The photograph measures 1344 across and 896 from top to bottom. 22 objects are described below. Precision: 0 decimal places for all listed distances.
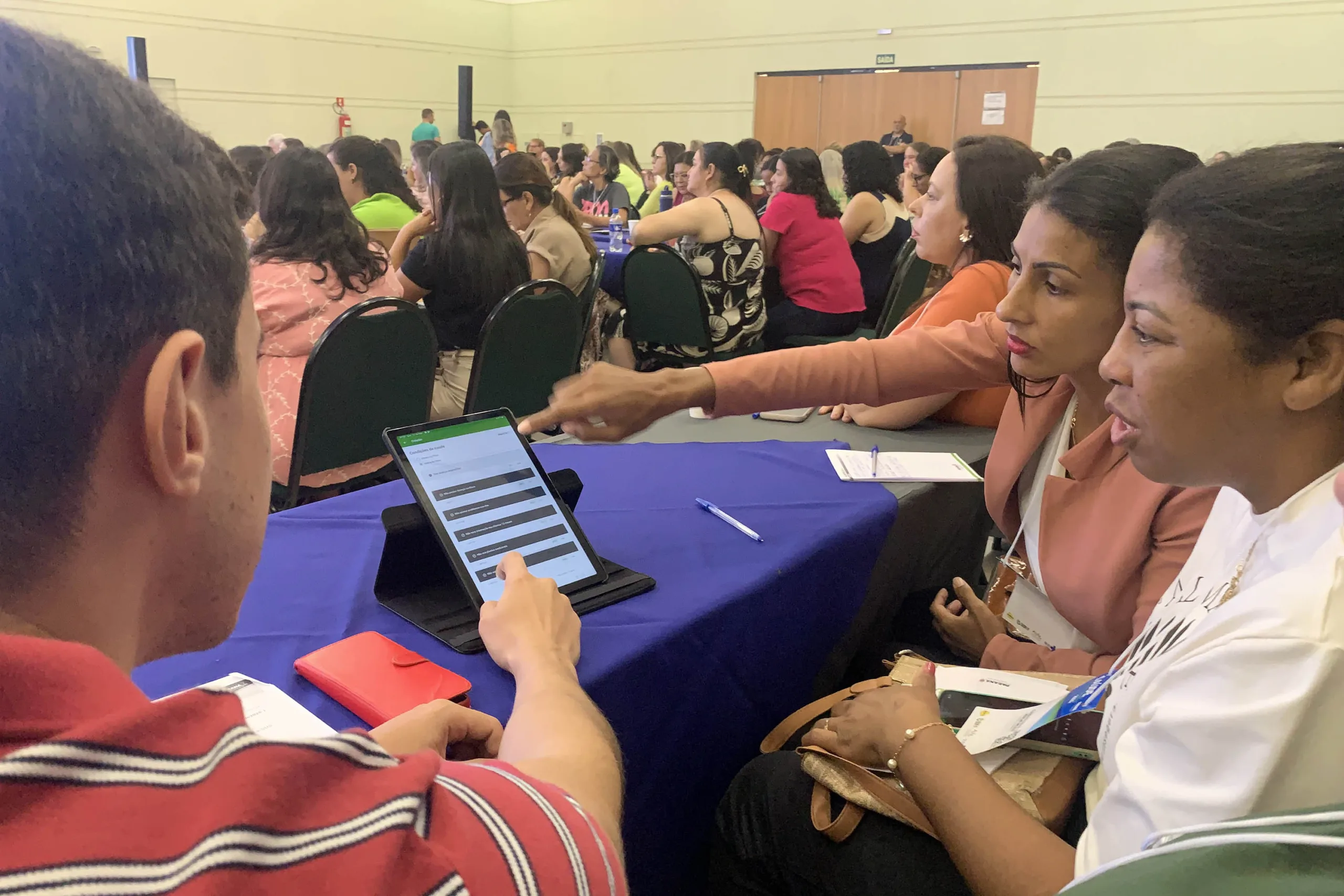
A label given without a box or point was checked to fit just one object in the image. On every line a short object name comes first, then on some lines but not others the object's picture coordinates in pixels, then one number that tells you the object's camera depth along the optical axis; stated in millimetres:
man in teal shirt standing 10953
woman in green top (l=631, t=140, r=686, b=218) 7566
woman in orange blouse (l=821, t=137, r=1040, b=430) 2180
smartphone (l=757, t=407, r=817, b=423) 2188
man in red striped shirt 375
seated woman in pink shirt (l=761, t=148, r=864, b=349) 4703
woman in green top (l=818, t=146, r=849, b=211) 8039
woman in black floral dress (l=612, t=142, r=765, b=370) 4281
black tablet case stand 1133
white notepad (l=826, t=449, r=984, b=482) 1825
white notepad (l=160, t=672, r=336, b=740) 913
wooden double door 9852
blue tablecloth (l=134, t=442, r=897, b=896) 1109
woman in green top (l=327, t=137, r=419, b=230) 4719
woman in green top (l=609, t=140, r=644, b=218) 8602
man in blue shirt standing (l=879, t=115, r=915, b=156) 10211
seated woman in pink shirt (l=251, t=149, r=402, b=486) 2621
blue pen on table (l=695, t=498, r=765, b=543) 1510
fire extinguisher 12414
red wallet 959
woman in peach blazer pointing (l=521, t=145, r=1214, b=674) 1383
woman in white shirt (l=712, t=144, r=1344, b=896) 741
